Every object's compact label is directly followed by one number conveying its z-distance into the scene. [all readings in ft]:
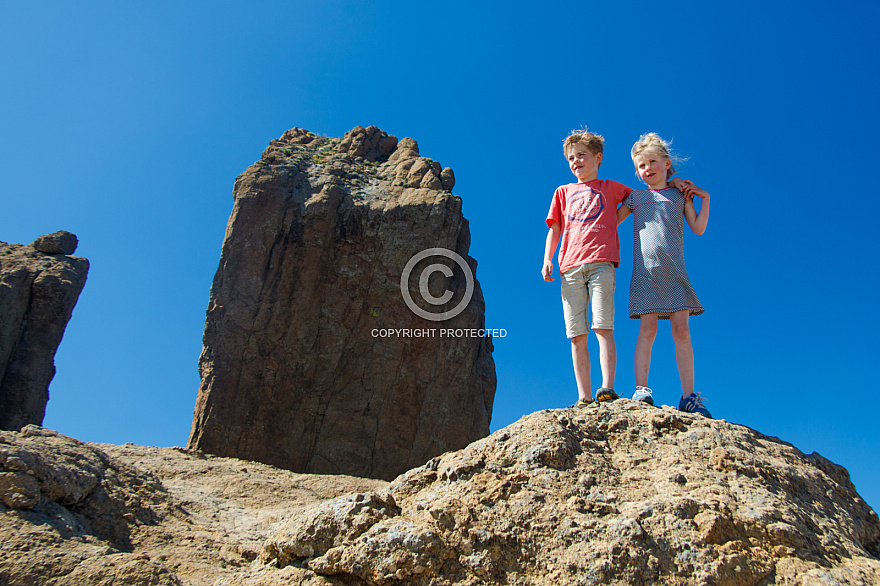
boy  13.73
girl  13.61
